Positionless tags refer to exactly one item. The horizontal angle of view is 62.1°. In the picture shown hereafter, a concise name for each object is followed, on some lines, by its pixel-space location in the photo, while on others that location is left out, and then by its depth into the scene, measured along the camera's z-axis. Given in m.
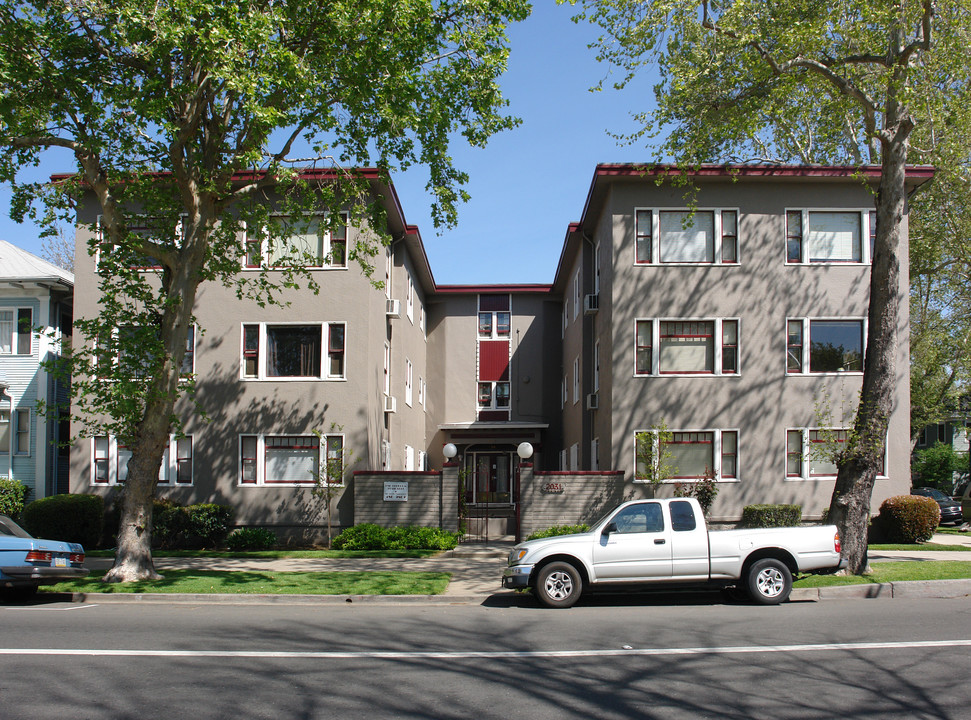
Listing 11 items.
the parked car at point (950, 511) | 30.22
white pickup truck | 12.22
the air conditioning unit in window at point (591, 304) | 25.27
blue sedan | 12.51
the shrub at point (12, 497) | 24.38
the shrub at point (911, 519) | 21.27
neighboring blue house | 26.06
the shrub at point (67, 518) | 21.23
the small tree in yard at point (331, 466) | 21.77
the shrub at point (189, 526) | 21.25
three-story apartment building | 22.28
